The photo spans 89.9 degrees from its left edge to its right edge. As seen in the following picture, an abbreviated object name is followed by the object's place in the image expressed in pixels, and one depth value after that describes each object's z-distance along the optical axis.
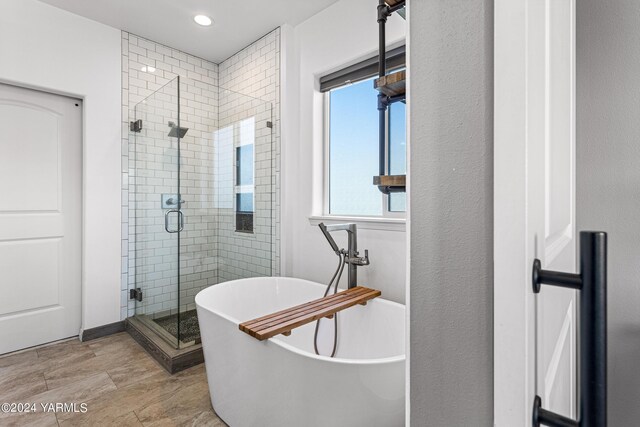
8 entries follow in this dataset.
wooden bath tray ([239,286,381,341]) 1.41
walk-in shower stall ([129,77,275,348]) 2.55
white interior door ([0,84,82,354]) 2.45
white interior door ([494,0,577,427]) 0.36
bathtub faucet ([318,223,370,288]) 2.12
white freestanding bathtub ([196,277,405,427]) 1.23
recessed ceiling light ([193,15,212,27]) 2.62
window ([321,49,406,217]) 2.24
